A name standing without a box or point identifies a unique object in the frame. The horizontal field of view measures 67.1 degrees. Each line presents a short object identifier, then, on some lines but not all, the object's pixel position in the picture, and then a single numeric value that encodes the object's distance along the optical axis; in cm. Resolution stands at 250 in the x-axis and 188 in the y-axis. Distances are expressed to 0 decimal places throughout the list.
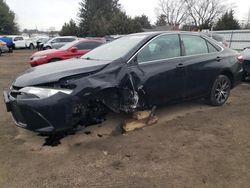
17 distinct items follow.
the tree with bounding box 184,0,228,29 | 3801
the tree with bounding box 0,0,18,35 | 3298
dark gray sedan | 262
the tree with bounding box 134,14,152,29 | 3980
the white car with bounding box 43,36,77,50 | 1656
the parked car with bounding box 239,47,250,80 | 590
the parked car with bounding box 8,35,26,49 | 2326
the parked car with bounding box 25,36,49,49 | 2374
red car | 727
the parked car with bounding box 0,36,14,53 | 1844
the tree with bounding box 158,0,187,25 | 4073
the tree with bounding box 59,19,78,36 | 3095
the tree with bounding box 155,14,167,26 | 4416
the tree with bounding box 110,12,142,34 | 2681
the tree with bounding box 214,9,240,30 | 2320
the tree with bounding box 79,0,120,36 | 3185
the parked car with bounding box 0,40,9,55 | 1571
